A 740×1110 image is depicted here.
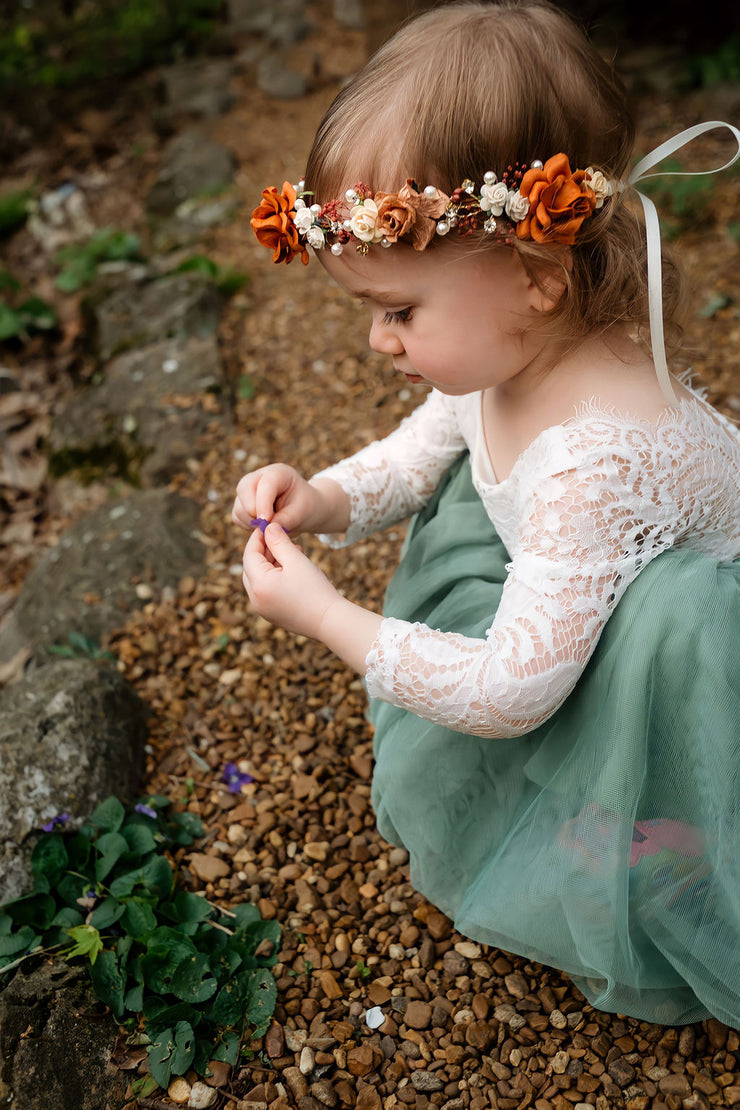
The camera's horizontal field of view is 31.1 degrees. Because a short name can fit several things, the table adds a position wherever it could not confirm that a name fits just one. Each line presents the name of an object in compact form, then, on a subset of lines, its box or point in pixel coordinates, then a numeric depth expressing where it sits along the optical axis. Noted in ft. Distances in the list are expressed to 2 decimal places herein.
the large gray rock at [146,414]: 4.17
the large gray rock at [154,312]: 4.80
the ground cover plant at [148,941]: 2.40
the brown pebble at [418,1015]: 2.45
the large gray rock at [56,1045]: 2.25
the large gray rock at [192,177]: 6.51
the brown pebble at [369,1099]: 2.34
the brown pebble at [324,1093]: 2.34
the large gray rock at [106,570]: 3.47
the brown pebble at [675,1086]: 2.28
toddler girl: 2.09
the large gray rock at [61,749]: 2.62
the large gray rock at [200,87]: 7.62
